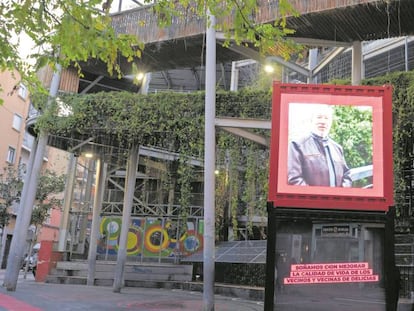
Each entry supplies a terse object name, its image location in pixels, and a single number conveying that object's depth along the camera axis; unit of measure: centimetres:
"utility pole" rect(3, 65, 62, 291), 1477
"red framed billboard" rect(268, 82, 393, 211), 811
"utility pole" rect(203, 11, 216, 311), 1177
